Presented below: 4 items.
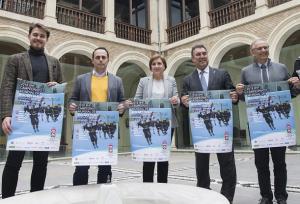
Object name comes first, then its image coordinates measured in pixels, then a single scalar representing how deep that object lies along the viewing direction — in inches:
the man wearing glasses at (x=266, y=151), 94.3
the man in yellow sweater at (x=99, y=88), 99.0
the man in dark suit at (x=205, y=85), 97.7
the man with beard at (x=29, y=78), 89.2
